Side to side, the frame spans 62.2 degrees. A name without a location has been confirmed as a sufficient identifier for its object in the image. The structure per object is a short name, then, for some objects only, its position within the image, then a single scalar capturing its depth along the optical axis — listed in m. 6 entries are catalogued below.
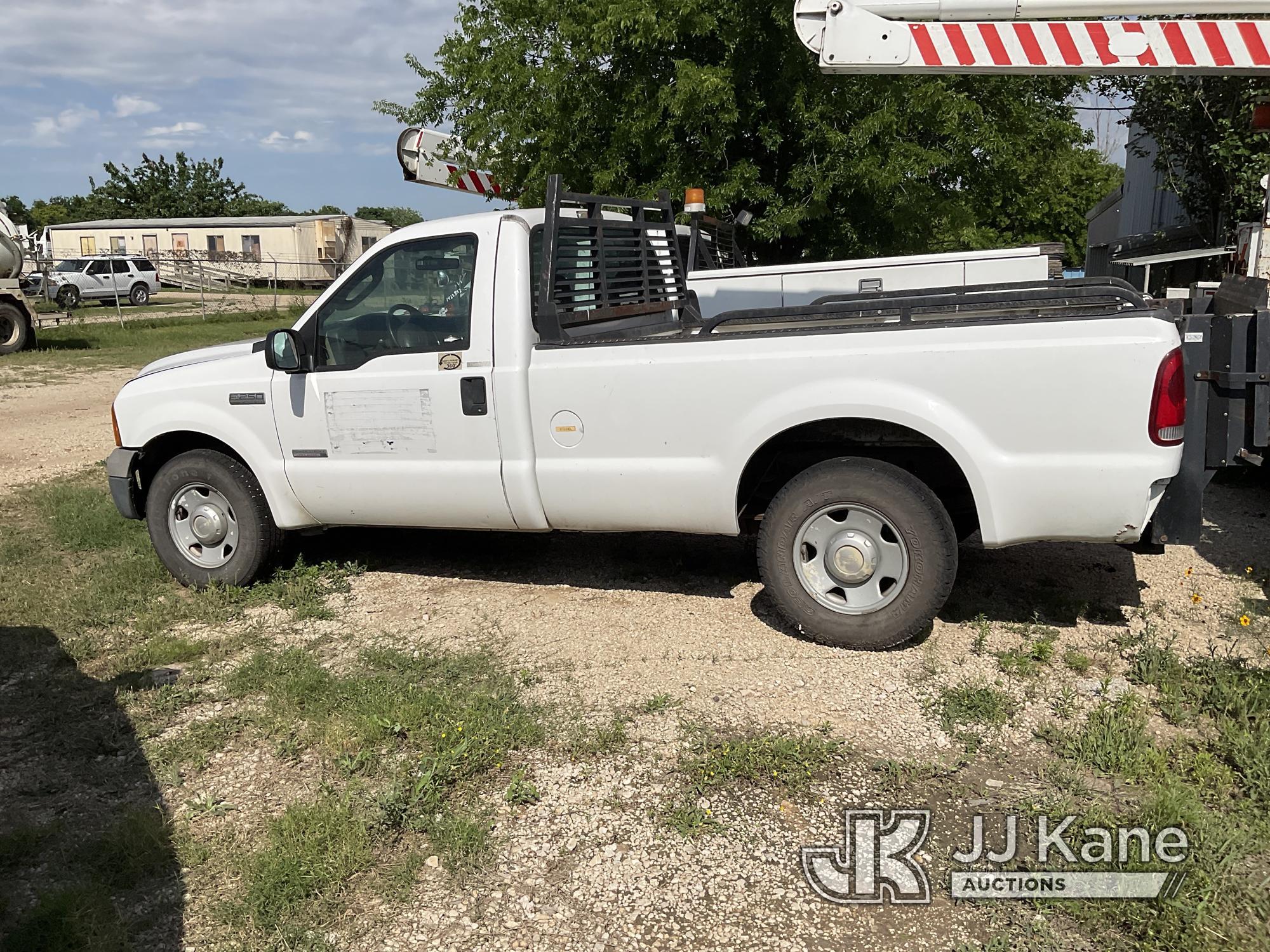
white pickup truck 4.23
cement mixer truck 20.47
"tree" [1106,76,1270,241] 13.88
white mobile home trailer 48.31
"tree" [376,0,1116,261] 11.16
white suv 34.12
